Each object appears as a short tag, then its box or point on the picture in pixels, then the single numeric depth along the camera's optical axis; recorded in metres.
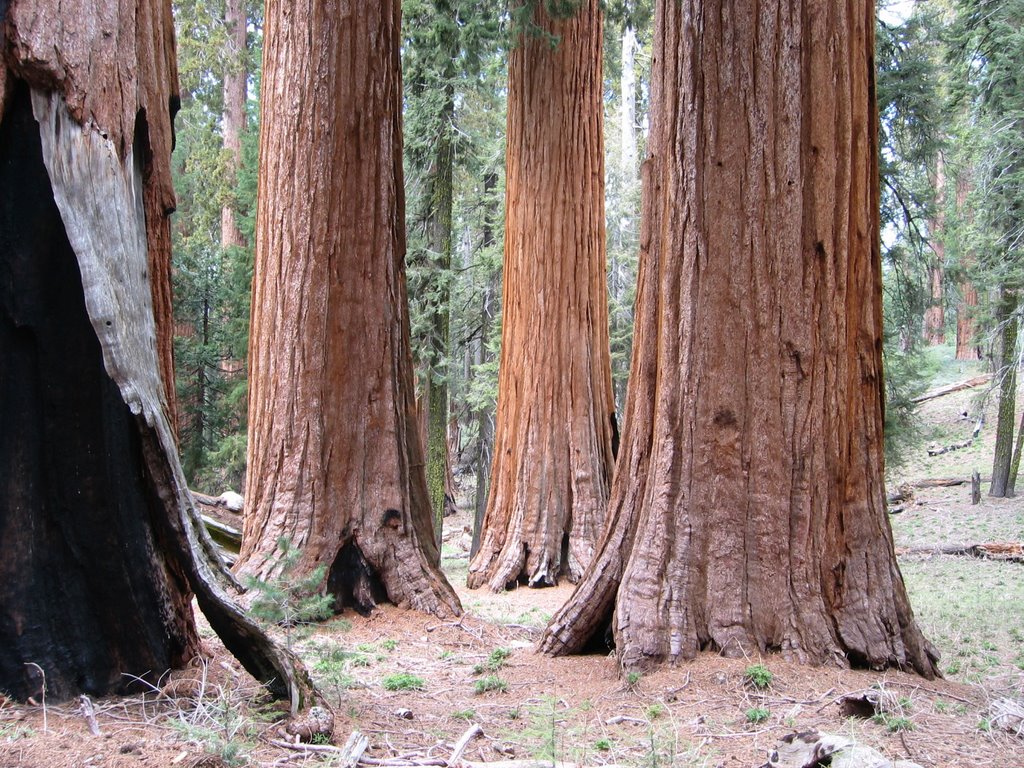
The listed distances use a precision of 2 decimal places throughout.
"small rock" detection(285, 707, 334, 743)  3.05
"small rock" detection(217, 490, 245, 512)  11.45
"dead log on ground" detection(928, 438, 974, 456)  25.44
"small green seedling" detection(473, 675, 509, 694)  4.52
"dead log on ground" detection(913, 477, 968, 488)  21.97
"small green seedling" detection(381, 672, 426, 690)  4.56
